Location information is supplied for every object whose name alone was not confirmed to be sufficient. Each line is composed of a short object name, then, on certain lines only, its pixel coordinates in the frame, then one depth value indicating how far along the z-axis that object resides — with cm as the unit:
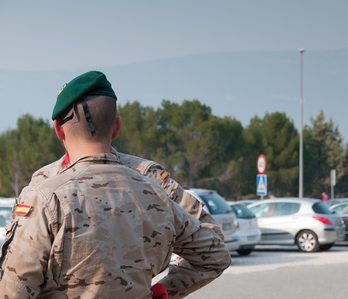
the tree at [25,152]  4062
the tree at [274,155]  4669
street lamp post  2669
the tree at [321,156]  5222
